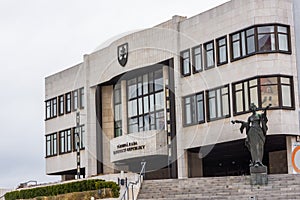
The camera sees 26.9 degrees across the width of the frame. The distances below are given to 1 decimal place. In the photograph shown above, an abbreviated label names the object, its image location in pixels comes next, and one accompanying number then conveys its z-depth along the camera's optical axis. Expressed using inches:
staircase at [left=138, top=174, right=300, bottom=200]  941.2
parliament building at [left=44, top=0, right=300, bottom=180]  1293.1
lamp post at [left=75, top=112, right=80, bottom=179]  1884.8
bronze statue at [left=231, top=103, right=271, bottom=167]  1038.4
